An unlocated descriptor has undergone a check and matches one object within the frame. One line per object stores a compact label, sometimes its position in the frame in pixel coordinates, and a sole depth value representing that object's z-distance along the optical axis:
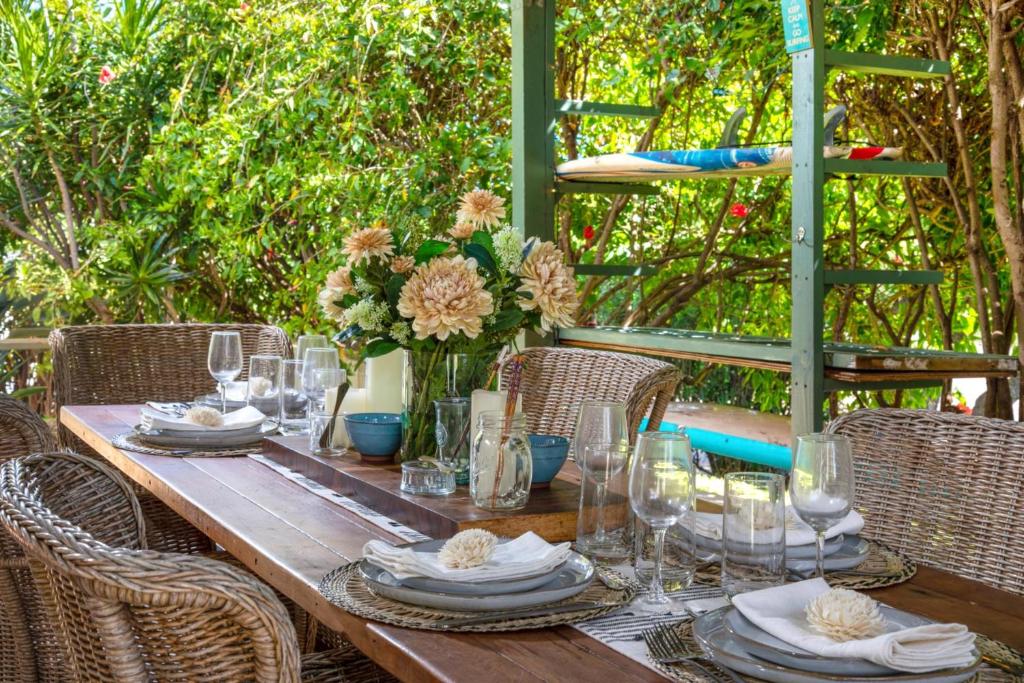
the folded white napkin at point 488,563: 1.32
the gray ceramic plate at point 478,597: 1.28
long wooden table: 1.15
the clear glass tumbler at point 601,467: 1.44
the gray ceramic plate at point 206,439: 2.35
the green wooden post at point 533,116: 3.82
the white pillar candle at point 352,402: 2.20
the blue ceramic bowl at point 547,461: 1.84
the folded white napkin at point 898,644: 1.07
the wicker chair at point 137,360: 3.30
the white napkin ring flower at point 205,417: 2.42
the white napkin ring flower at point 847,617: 1.12
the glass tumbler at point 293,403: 2.42
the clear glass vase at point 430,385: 1.95
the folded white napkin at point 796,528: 1.48
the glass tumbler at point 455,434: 1.84
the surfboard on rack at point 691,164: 3.17
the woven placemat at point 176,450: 2.28
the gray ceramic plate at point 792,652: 1.08
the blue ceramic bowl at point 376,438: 2.05
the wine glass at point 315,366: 2.29
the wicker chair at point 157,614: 1.02
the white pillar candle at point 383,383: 2.24
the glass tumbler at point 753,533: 1.24
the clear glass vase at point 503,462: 1.68
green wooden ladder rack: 2.87
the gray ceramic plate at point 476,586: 1.30
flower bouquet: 1.82
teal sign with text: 2.85
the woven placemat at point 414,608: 1.25
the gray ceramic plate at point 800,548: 1.45
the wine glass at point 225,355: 2.64
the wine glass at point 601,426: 1.60
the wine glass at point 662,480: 1.30
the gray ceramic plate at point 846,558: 1.43
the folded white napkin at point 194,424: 2.39
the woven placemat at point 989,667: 1.12
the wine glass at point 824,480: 1.31
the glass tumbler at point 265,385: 2.62
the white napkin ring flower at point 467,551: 1.34
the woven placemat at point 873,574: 1.42
